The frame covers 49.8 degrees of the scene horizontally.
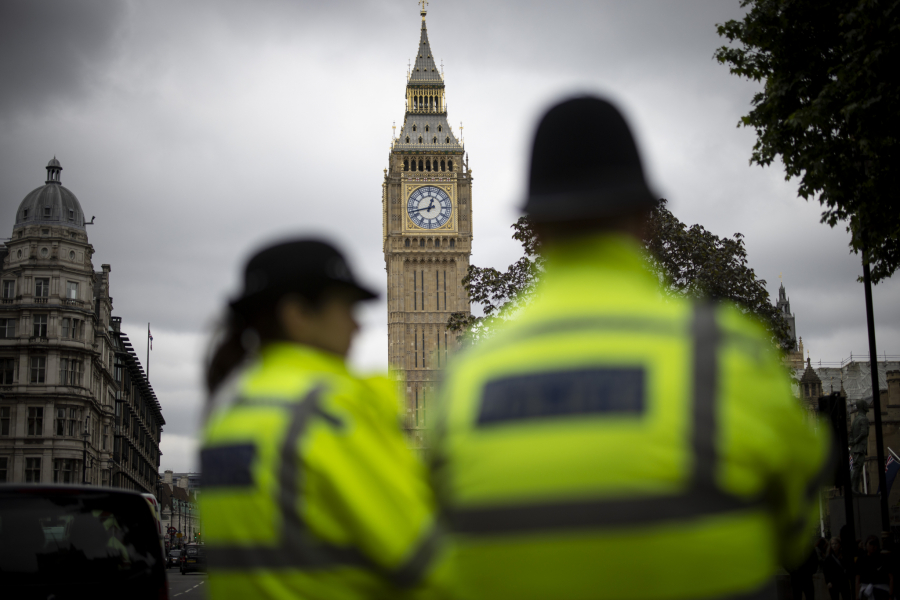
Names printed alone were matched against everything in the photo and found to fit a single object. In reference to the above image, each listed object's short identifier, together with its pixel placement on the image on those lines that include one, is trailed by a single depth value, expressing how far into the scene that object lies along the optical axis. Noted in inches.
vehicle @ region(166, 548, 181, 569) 1881.4
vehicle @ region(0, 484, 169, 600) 240.8
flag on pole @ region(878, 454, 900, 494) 1175.0
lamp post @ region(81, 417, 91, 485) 2245.6
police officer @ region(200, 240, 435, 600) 92.7
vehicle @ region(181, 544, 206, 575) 1641.2
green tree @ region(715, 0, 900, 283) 487.8
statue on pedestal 888.3
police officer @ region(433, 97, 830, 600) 71.8
